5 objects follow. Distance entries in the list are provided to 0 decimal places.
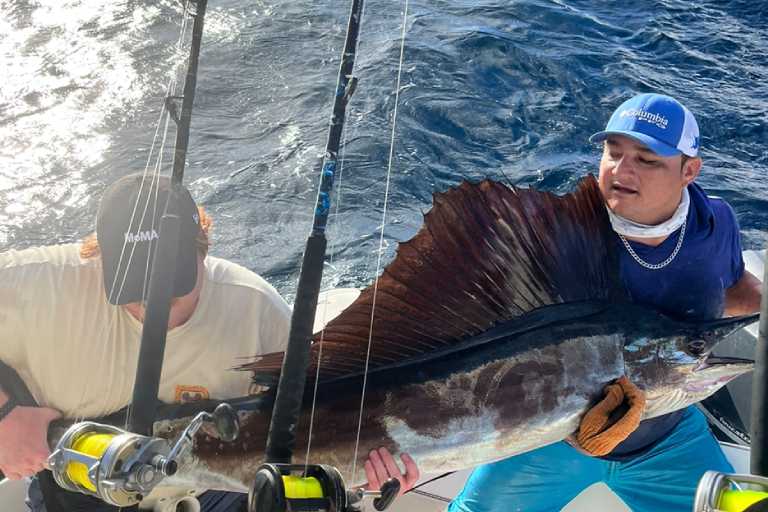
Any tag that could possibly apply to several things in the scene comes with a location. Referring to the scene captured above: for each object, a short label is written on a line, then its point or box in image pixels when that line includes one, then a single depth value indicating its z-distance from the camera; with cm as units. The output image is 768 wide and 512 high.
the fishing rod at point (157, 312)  320
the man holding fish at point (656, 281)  345
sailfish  340
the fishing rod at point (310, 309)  314
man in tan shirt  334
